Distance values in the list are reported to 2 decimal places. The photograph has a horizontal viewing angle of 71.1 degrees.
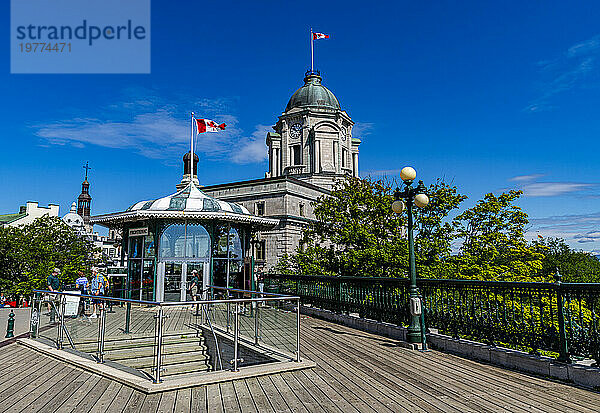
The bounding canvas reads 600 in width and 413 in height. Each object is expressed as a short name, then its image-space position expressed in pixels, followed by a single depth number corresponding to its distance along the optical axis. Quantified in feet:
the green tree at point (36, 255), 84.94
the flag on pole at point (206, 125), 71.51
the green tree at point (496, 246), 66.74
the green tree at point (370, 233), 74.18
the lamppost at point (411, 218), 30.69
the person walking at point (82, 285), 47.30
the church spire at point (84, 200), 339.77
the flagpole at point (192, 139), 68.87
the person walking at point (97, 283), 47.34
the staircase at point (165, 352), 23.56
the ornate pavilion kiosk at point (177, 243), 50.26
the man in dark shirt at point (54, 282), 45.60
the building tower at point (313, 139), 192.54
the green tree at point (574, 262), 210.79
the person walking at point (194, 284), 50.62
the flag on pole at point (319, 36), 166.71
